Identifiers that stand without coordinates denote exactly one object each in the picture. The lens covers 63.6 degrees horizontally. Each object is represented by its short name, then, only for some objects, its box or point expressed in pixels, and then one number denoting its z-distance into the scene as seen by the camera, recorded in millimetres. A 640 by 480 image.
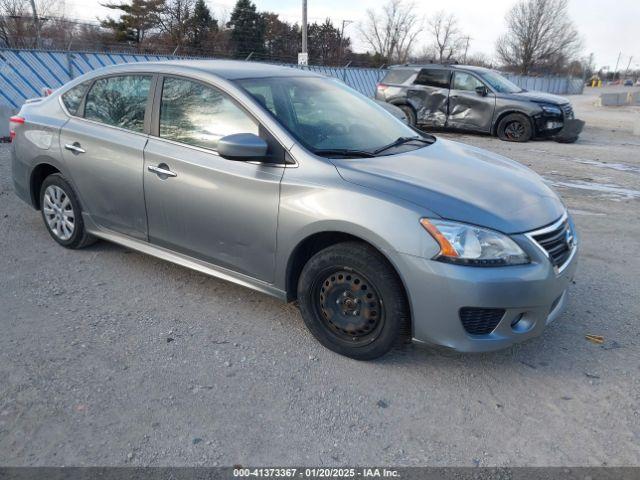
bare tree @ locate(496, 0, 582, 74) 57750
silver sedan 2744
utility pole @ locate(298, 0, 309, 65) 21969
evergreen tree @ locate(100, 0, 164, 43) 41094
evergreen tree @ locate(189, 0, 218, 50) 40031
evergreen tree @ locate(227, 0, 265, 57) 38469
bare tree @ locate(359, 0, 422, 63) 65938
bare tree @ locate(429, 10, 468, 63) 72125
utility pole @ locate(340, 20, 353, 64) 54188
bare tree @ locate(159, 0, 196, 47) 39844
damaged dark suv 12414
